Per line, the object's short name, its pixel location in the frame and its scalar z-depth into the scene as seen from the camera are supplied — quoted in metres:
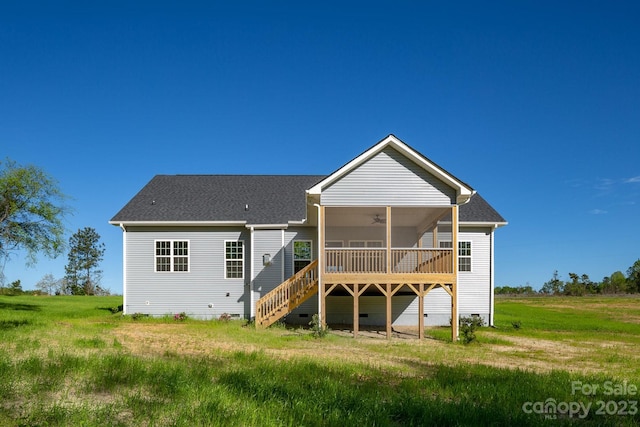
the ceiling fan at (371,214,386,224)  20.04
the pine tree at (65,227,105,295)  44.31
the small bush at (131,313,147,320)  20.97
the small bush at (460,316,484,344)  16.02
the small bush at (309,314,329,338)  16.39
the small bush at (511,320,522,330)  20.41
